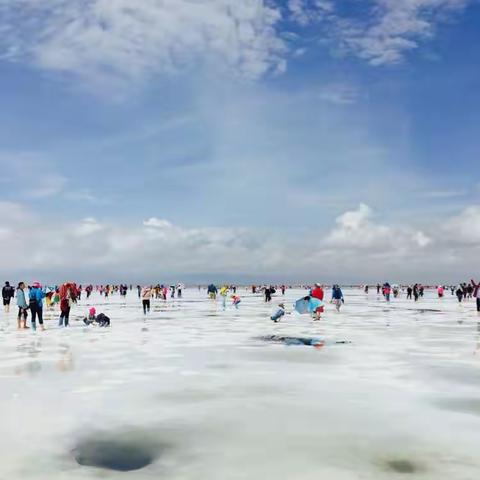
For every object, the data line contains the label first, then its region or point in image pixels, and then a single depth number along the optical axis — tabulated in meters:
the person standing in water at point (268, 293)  51.56
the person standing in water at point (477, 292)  31.58
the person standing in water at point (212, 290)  57.44
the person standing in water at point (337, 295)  33.87
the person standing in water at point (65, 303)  23.00
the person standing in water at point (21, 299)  21.50
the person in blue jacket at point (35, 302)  20.81
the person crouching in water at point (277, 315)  24.91
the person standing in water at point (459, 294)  48.81
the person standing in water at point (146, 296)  31.25
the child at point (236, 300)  37.58
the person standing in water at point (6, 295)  36.16
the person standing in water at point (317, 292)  28.64
